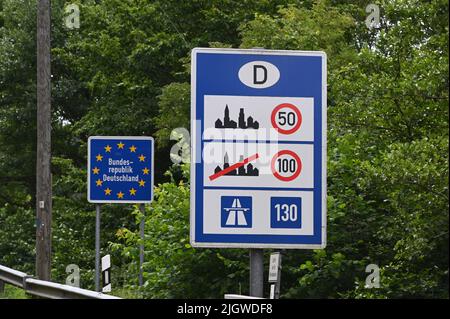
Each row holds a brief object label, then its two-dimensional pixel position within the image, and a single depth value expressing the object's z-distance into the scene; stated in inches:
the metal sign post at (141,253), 635.5
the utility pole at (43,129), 1019.3
